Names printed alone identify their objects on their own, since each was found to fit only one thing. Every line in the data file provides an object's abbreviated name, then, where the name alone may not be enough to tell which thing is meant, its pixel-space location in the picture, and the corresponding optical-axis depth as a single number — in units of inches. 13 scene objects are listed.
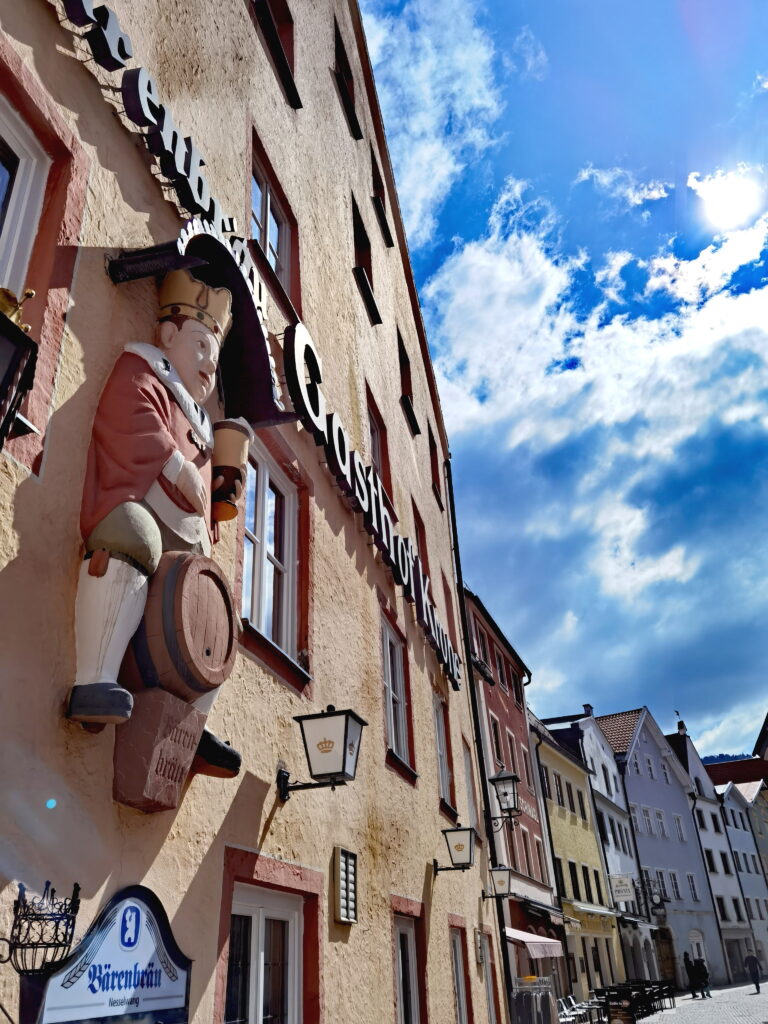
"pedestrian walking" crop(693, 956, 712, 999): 1256.2
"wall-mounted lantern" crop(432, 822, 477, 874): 400.8
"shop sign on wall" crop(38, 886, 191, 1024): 117.1
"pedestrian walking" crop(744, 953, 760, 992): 1346.1
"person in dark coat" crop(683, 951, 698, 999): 1280.6
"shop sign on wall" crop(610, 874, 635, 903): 1178.0
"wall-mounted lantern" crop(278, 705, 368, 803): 217.6
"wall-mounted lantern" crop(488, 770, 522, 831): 541.6
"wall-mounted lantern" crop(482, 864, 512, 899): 527.5
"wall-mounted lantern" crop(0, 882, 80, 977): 108.2
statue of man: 134.7
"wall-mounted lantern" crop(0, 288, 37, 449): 99.0
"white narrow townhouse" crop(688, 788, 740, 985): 1691.7
